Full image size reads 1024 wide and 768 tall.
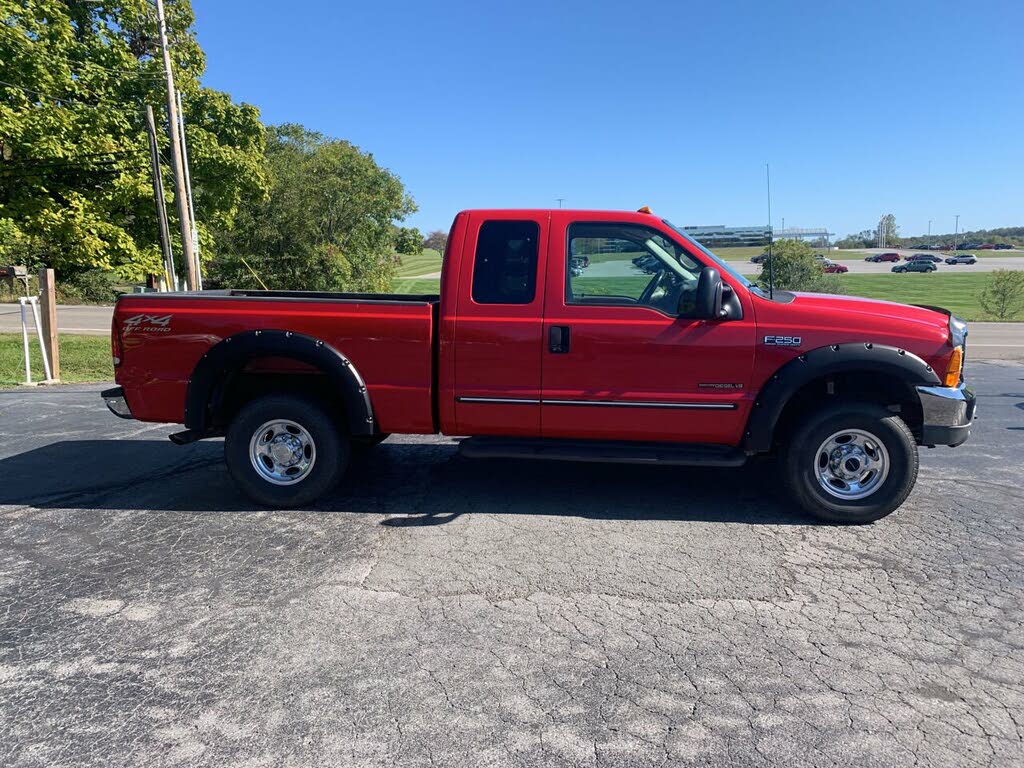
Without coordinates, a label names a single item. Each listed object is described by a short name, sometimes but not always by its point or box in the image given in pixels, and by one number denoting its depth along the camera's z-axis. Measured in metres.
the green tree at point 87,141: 13.30
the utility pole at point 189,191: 15.68
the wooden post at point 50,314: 10.77
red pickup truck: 4.39
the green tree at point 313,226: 26.09
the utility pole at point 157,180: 13.14
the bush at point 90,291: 35.25
